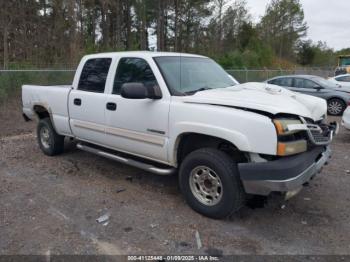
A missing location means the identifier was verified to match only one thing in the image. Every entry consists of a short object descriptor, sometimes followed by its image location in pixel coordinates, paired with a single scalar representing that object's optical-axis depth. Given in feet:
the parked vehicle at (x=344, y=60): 113.19
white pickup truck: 11.06
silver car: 39.68
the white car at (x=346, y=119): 26.35
